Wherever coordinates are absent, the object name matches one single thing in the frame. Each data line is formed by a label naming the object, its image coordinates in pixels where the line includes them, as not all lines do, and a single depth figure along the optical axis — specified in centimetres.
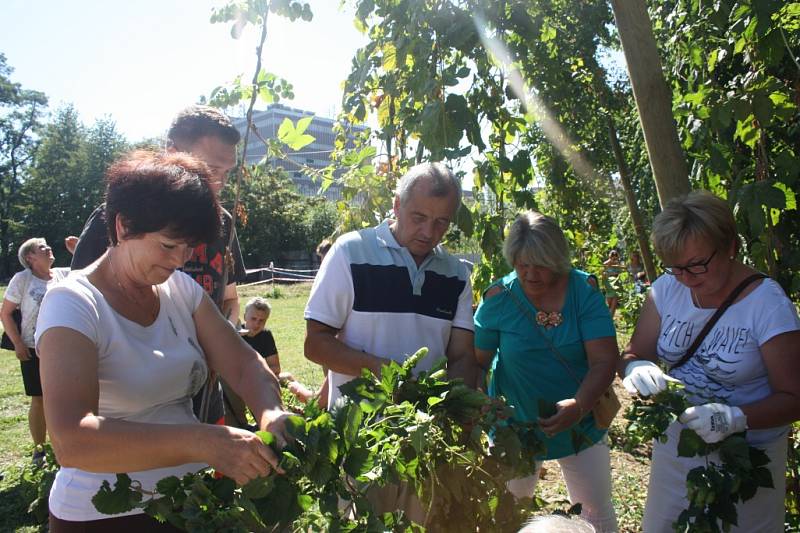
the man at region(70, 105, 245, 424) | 187
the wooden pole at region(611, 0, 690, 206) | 241
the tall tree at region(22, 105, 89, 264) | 3925
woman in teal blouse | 238
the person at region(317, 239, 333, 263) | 482
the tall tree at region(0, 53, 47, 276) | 3916
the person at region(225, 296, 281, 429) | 542
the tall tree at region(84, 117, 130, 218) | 4088
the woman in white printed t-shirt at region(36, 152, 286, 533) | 118
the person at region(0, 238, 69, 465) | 501
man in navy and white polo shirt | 215
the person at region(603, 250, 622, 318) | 522
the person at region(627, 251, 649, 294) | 882
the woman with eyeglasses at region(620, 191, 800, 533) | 191
